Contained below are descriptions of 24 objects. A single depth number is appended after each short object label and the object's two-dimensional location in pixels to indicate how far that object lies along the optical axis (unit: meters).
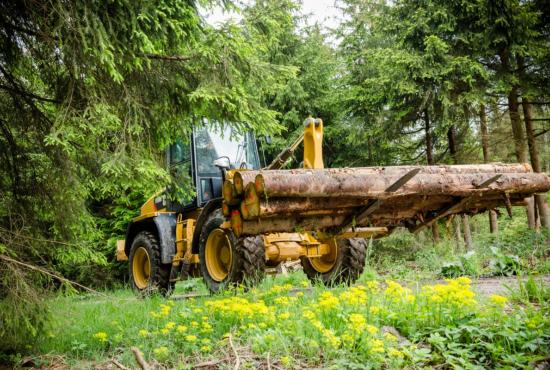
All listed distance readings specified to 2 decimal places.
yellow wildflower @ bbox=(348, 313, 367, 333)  3.09
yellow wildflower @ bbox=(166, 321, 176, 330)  3.73
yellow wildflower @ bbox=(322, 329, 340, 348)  3.04
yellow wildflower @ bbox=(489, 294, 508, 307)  3.27
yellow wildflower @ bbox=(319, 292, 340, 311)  3.54
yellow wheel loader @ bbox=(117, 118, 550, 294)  4.34
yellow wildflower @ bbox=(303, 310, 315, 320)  3.40
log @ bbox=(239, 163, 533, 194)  4.28
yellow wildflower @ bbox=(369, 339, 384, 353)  2.85
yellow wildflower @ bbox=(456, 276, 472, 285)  3.58
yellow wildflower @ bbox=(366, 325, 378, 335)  3.00
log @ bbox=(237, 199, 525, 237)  4.47
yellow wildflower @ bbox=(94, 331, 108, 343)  4.00
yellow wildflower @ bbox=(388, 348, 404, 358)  2.85
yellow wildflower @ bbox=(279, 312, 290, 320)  3.50
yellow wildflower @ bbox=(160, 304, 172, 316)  4.21
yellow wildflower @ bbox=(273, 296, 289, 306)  4.04
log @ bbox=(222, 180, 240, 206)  4.47
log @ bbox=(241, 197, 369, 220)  4.14
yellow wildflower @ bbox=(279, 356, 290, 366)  2.94
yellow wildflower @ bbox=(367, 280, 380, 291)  4.08
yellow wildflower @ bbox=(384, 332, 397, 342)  3.13
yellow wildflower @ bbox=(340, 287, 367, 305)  3.69
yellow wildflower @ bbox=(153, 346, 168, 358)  3.41
